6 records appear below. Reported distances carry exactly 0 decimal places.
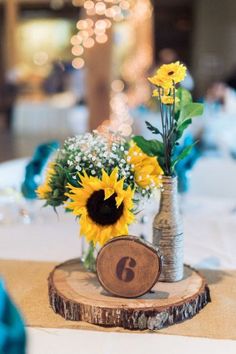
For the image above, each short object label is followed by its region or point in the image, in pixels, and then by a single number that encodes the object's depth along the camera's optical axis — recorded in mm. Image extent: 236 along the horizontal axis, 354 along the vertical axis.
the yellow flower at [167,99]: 1380
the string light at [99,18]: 3941
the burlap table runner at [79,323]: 1308
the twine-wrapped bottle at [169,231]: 1418
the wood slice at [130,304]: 1300
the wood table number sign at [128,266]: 1334
